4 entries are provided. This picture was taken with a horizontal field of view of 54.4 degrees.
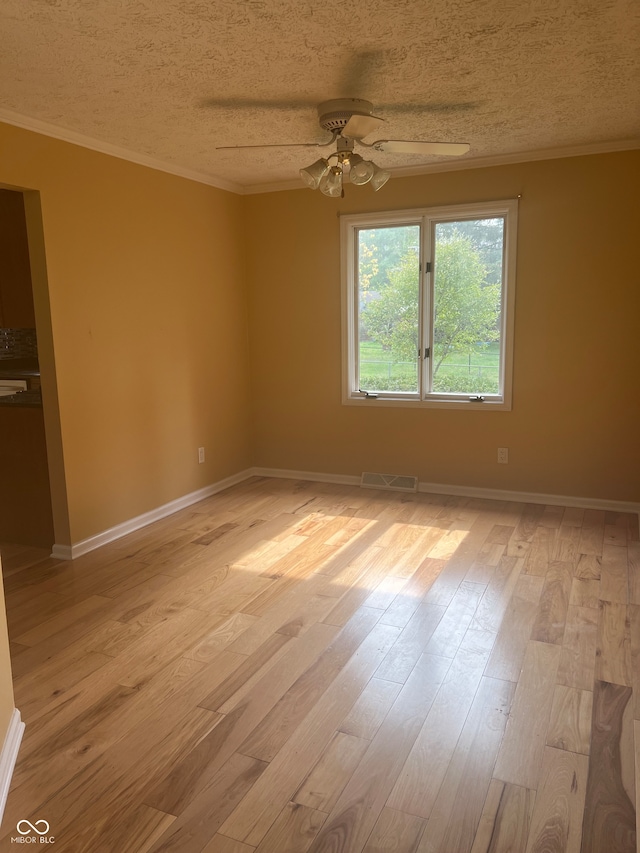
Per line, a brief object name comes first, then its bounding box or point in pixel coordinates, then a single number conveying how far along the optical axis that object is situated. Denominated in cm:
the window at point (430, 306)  459
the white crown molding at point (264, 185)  337
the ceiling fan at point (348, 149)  300
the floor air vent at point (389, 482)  504
